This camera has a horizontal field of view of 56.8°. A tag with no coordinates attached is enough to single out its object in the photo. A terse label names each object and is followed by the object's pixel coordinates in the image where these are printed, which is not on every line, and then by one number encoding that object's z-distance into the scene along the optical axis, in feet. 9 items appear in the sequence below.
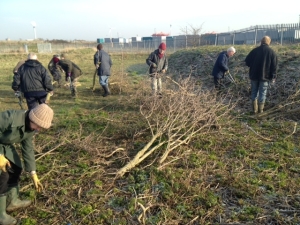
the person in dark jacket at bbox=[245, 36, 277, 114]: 19.99
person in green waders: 8.86
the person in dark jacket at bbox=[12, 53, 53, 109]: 18.03
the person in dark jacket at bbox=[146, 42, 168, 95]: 24.28
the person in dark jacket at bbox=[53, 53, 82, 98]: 28.35
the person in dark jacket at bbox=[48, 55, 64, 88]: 32.99
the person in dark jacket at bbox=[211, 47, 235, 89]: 25.06
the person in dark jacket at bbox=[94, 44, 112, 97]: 27.63
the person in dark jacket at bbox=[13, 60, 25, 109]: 21.98
